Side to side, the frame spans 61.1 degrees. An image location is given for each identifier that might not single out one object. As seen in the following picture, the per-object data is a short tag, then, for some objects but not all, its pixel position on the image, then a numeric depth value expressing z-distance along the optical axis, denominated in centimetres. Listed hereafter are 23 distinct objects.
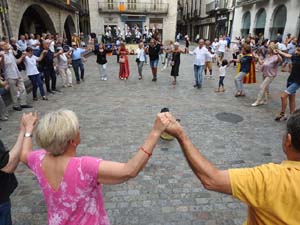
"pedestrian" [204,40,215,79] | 1079
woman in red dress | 1212
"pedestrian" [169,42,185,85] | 1073
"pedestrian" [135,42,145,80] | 1217
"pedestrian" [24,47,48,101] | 791
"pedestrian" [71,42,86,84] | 1104
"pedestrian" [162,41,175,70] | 1551
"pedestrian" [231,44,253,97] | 838
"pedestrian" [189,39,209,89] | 993
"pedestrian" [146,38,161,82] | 1150
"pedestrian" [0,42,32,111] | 701
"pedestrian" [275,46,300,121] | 616
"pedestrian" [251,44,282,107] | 733
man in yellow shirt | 134
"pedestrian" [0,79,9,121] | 679
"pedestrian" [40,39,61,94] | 880
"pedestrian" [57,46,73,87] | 1002
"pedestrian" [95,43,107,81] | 1173
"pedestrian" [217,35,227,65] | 1740
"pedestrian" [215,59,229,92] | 930
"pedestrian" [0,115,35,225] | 195
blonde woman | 159
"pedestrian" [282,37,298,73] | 1441
